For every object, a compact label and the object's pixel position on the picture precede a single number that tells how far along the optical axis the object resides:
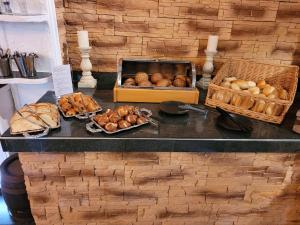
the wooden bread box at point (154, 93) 1.19
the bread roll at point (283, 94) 1.11
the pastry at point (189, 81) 1.26
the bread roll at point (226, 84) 1.18
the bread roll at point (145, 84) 1.22
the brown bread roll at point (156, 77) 1.27
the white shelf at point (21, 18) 1.08
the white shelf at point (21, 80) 1.19
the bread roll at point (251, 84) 1.18
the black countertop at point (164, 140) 0.90
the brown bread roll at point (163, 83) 1.23
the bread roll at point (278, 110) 1.05
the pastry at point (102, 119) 0.96
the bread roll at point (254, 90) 1.11
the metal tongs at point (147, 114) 1.02
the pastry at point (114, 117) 0.97
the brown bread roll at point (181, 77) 1.29
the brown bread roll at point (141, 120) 1.00
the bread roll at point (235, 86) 1.15
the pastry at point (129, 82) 1.23
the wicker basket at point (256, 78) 1.07
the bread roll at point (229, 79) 1.22
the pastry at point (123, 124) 0.96
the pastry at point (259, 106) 1.06
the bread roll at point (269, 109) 1.06
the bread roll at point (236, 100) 1.10
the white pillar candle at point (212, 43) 1.27
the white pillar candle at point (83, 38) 1.21
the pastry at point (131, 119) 0.99
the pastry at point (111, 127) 0.93
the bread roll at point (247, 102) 1.08
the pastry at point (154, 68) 1.35
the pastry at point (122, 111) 1.01
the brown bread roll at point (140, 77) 1.26
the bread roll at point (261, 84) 1.18
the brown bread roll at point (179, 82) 1.25
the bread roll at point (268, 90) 1.12
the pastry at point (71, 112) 1.05
